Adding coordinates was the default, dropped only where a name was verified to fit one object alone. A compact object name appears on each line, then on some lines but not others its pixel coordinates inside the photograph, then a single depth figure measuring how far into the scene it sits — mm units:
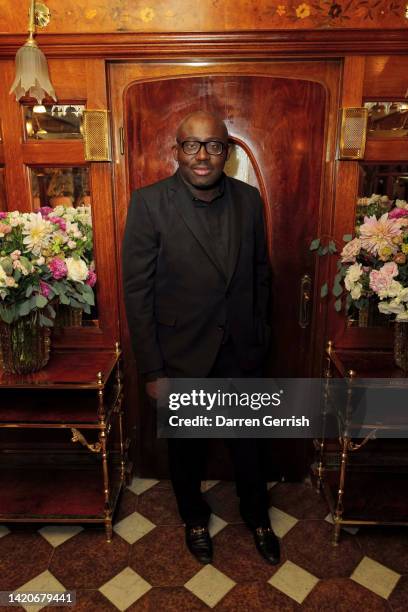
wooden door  1965
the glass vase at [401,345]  1888
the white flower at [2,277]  1679
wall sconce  1692
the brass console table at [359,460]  1894
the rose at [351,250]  1841
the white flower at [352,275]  1849
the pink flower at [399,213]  1831
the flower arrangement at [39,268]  1724
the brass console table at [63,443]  1890
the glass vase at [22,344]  1847
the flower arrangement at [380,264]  1751
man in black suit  1734
